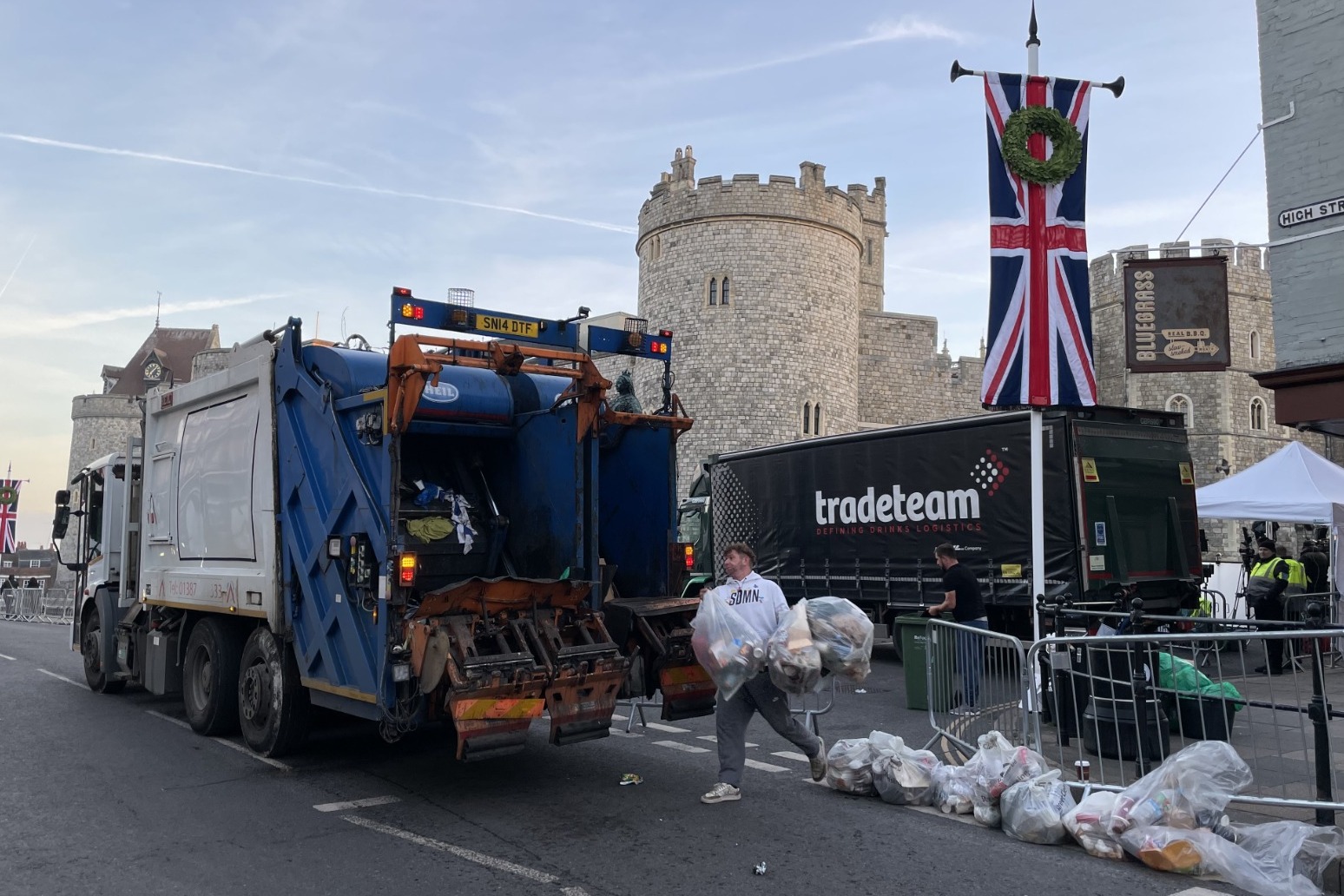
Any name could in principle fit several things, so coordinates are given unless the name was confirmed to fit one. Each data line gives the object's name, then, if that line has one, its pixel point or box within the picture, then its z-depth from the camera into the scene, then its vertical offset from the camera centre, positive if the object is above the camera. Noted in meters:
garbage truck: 6.36 -0.02
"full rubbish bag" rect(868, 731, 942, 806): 6.59 -1.55
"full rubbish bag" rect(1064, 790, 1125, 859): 5.53 -1.59
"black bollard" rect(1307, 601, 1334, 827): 5.58 -1.09
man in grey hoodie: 6.65 -1.10
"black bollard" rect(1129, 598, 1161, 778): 6.39 -1.02
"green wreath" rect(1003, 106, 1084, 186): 10.46 +3.91
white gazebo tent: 14.33 +0.61
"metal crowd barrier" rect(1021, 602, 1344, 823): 5.88 -1.13
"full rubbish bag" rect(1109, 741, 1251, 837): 5.46 -1.36
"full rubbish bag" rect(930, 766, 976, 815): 6.36 -1.58
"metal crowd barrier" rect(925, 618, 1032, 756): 7.46 -1.11
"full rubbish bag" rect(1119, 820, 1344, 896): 5.00 -1.60
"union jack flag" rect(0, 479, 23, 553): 35.38 +0.82
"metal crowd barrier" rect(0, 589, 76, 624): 30.83 -2.07
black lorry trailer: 12.36 +0.31
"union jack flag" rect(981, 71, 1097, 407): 10.47 +2.60
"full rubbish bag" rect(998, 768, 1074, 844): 5.77 -1.55
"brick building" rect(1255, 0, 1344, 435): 12.85 +4.23
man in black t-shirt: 10.09 -0.56
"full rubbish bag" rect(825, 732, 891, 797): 6.79 -1.53
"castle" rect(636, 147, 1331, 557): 37.94 +7.99
